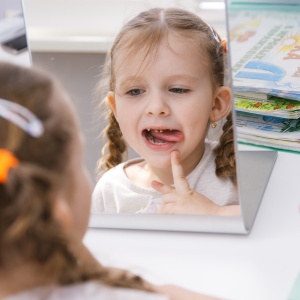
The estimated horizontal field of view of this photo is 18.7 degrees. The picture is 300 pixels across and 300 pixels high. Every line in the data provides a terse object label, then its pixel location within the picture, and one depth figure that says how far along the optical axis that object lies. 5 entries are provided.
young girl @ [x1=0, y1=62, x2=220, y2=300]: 0.72
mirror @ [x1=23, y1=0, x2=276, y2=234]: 1.00
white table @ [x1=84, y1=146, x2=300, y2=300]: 0.94
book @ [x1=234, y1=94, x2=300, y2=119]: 1.22
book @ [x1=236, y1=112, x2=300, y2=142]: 1.23
